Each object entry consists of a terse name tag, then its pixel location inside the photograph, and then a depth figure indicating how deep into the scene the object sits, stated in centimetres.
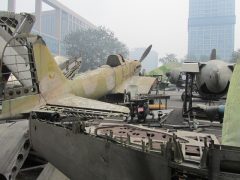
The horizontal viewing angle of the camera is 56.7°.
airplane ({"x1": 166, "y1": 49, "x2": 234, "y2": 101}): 415
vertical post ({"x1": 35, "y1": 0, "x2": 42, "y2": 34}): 4849
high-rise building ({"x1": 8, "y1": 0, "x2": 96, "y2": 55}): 4918
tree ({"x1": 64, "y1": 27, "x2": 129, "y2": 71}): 3748
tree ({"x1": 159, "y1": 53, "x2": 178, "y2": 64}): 4889
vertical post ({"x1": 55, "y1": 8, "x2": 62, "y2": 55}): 5124
